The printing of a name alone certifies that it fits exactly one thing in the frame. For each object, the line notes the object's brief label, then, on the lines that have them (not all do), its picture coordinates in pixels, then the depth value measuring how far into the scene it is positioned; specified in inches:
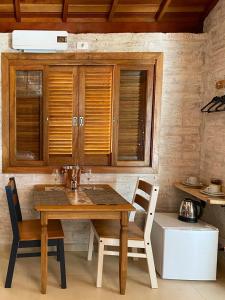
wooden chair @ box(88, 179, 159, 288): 98.7
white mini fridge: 105.1
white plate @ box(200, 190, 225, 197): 107.0
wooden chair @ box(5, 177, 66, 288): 96.3
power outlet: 123.9
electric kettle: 112.7
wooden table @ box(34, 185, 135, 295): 91.9
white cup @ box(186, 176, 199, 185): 124.1
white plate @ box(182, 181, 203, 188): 123.5
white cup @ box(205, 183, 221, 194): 108.6
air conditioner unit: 119.4
